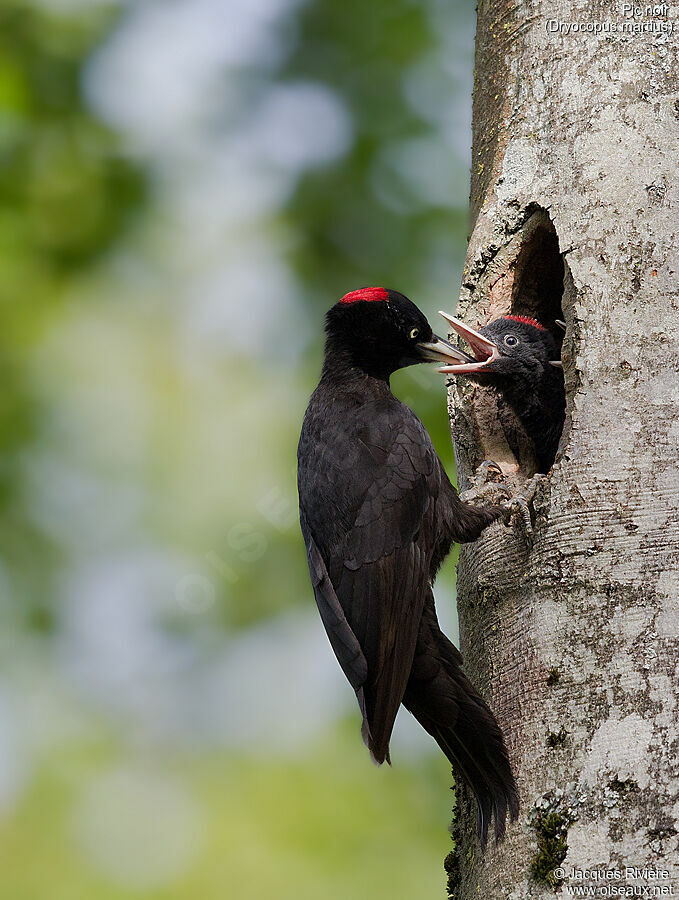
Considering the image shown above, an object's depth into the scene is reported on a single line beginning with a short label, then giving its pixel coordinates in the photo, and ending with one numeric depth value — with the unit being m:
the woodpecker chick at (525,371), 7.12
